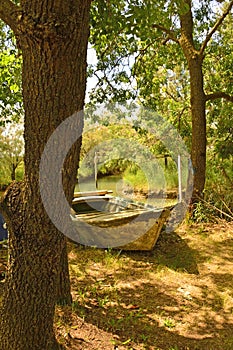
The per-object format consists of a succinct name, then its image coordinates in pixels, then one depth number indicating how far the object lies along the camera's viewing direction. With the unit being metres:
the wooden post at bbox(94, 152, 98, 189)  13.40
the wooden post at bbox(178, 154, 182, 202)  8.71
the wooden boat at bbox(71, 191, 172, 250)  5.57
